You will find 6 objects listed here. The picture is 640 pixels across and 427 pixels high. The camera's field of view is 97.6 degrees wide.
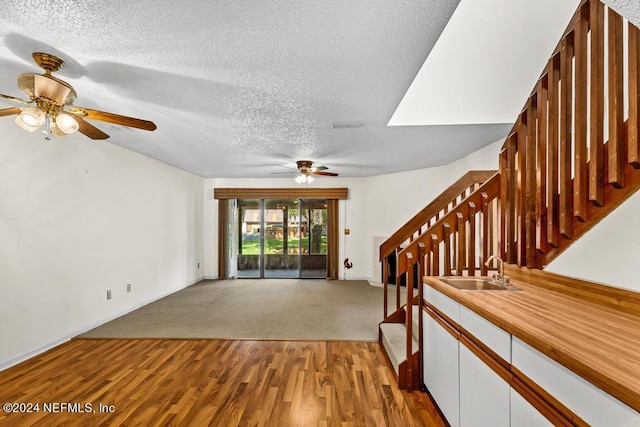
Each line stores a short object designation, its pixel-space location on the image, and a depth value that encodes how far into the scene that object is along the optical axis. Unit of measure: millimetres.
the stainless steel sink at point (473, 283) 1997
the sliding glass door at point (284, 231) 6816
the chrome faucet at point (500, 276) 1900
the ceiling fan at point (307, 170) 4594
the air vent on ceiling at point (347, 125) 3051
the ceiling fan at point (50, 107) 1779
